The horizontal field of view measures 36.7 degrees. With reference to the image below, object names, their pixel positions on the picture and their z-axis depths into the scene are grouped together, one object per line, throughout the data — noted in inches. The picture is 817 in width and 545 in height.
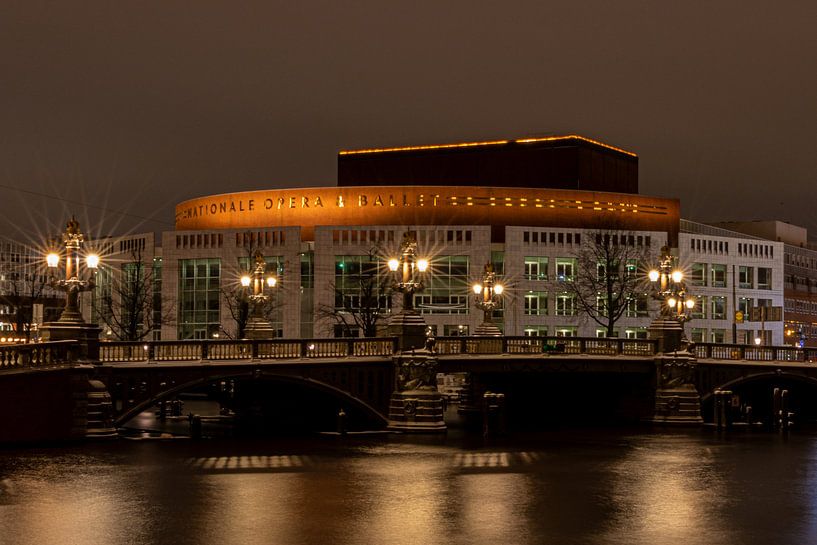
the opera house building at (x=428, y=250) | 4867.1
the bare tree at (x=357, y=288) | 4311.0
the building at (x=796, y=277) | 6451.8
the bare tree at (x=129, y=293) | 4692.4
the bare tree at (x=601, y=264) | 3782.0
